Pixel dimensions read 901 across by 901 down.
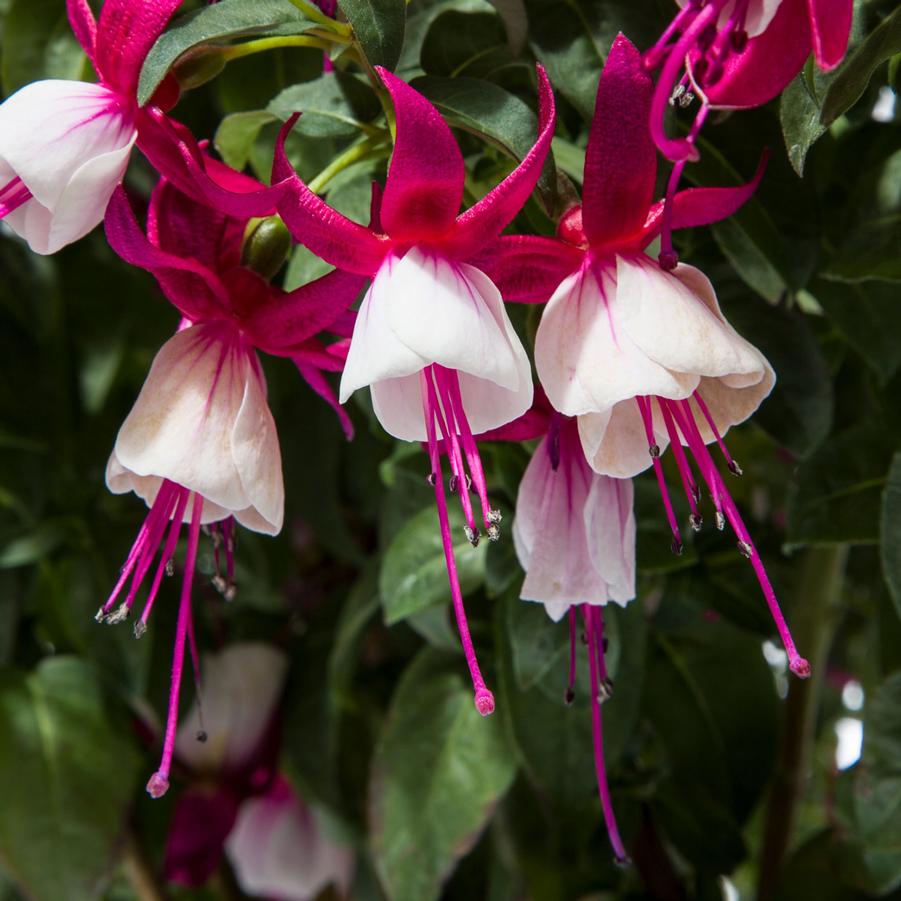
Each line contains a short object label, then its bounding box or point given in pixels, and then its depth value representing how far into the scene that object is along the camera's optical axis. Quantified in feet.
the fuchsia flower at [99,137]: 1.07
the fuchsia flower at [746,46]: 1.02
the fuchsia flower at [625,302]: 1.05
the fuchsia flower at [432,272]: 1.01
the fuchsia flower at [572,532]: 1.23
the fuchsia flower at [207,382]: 1.14
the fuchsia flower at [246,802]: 2.30
